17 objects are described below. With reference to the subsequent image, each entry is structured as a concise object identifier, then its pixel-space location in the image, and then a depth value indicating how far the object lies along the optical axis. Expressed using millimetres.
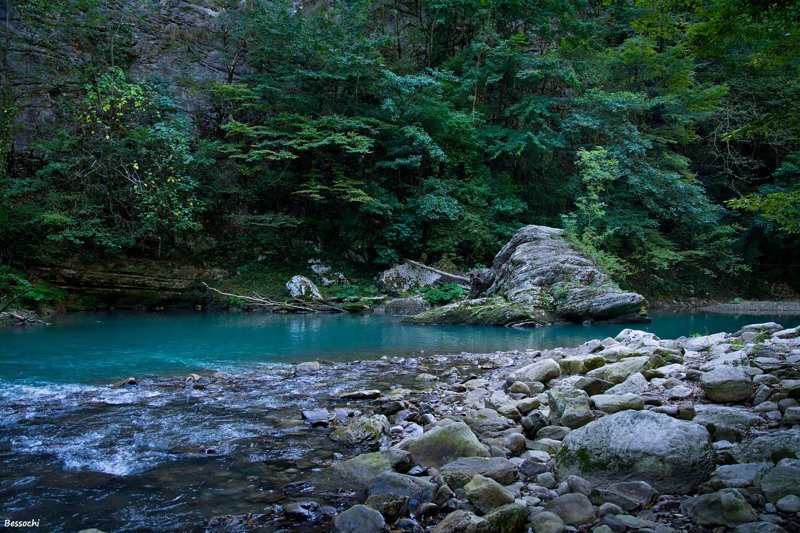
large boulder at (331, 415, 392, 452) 4166
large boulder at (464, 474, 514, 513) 2770
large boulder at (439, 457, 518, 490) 3148
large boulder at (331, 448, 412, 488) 3404
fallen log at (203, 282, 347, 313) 16675
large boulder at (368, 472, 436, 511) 3020
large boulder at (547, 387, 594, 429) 3984
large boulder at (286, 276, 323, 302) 17828
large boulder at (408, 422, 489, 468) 3551
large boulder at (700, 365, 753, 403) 4051
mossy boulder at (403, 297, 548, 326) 13944
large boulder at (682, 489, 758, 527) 2236
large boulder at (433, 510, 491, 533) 2447
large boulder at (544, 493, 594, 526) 2498
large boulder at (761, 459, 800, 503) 2301
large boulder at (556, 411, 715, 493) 2762
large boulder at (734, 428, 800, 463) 2702
